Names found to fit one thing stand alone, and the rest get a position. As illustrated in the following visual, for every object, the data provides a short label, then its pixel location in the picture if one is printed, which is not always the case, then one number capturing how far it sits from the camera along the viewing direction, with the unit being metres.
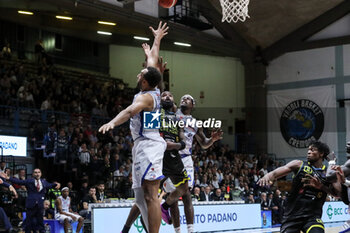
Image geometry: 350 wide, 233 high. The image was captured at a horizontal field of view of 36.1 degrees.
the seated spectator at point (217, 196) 18.91
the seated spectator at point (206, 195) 18.30
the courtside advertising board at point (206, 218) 11.09
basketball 11.98
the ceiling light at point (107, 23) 25.70
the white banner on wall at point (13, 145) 17.73
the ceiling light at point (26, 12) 25.89
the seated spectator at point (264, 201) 20.09
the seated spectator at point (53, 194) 15.61
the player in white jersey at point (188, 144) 8.73
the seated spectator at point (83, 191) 16.41
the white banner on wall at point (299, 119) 29.72
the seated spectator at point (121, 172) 18.97
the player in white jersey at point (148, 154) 6.52
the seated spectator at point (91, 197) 15.58
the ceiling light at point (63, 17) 25.76
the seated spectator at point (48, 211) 15.11
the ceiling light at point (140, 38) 29.11
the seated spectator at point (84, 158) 18.69
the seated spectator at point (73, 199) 15.82
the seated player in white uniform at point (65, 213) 14.32
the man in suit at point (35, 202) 13.51
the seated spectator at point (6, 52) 25.91
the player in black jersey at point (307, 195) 6.88
